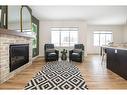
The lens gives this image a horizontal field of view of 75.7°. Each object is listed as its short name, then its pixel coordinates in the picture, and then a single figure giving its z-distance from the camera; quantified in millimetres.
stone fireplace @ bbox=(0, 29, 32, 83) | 1848
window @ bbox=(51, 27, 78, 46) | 5221
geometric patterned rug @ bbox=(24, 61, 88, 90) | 1622
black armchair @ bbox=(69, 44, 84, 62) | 3791
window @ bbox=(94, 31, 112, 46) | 6311
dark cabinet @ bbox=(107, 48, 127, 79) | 2037
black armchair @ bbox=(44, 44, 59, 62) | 3870
